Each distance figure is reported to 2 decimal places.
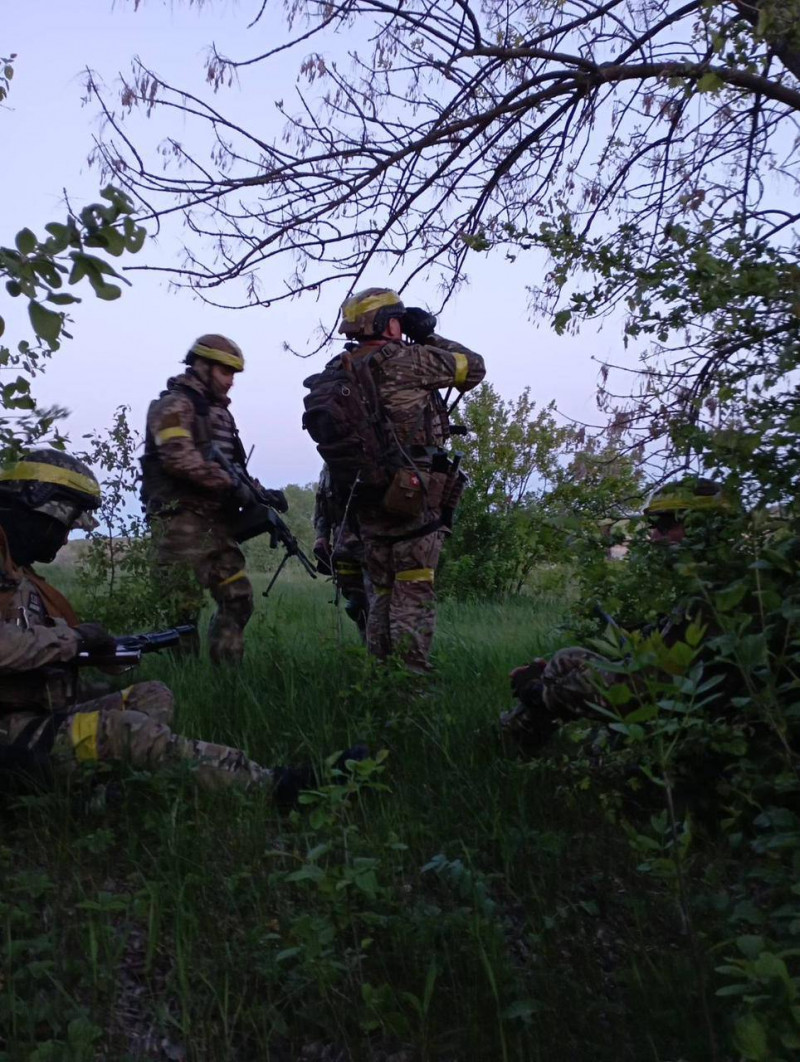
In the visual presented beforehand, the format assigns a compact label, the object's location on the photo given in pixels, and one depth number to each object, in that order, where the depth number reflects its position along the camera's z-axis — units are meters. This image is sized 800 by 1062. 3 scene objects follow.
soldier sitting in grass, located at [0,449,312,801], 3.98
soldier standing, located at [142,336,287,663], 6.61
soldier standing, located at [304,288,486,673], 6.05
